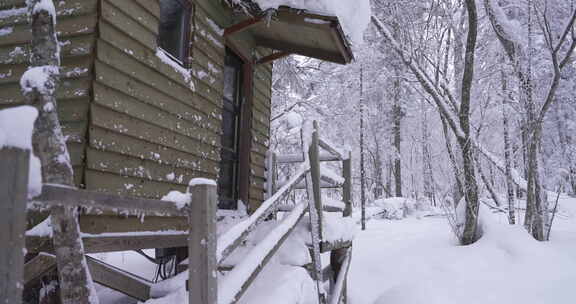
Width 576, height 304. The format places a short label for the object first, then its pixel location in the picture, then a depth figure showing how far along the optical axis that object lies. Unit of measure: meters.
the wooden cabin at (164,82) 3.47
